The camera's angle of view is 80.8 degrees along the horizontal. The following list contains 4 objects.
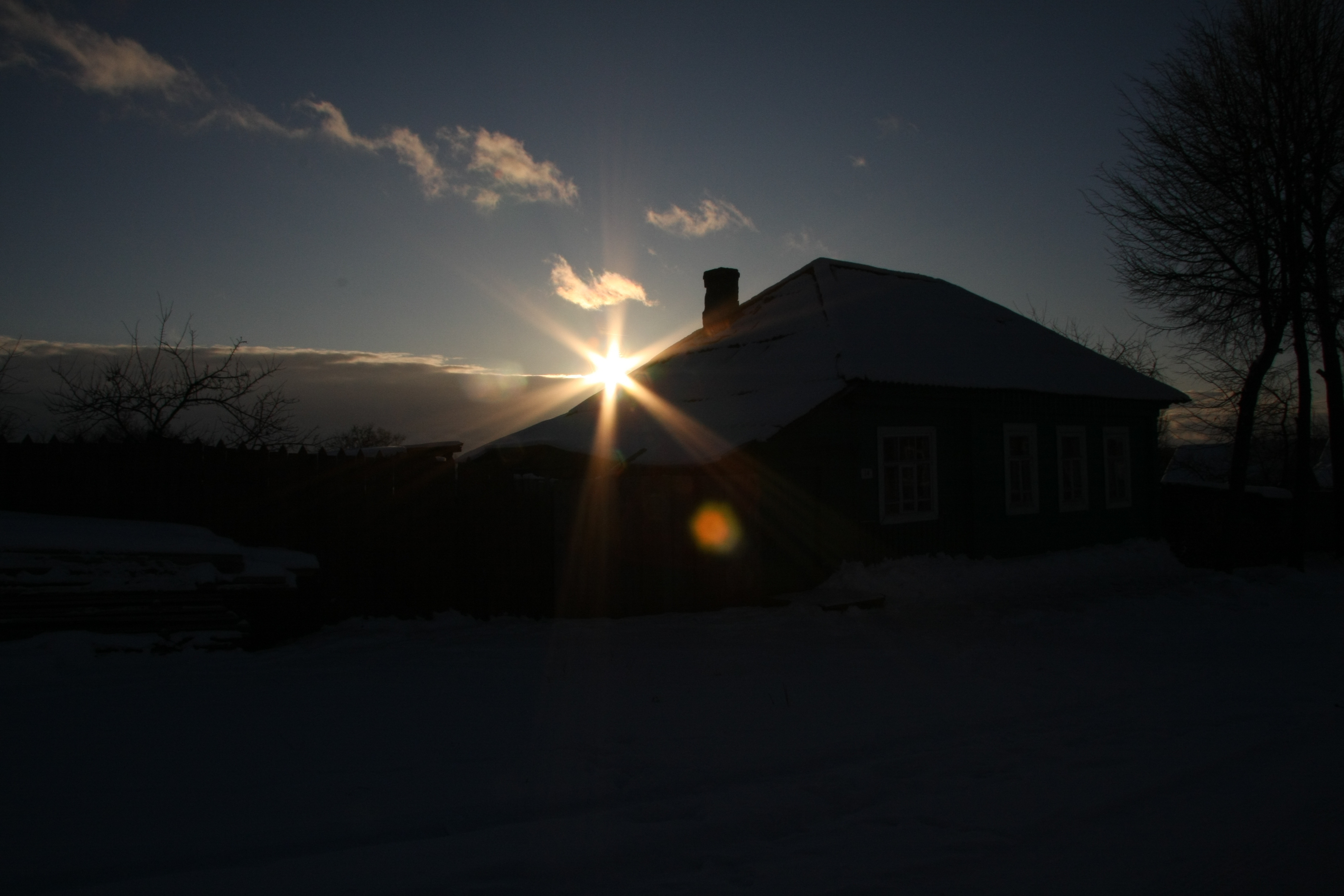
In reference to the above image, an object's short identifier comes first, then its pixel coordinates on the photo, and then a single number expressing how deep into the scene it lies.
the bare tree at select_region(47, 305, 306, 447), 14.83
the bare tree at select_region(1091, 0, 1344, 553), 15.30
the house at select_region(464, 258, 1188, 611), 10.17
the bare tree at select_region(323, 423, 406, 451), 46.81
